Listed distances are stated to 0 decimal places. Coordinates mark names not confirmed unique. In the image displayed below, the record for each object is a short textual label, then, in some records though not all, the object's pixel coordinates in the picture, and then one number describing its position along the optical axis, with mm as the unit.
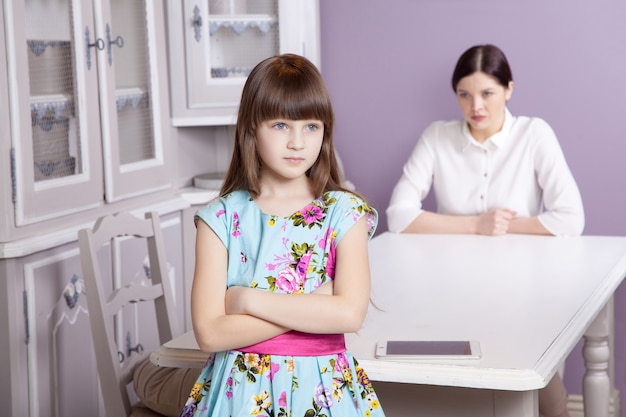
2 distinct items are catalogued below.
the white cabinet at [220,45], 3178
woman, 2852
